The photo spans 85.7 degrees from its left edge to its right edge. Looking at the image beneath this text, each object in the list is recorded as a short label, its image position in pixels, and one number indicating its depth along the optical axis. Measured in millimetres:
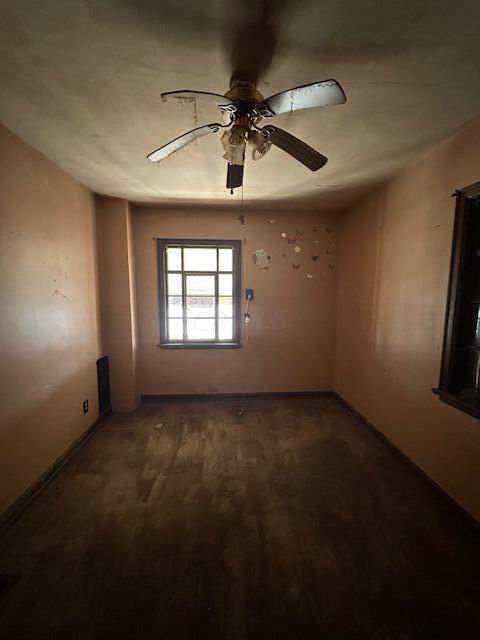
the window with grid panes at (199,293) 3332
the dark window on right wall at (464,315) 1671
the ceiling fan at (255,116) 1004
